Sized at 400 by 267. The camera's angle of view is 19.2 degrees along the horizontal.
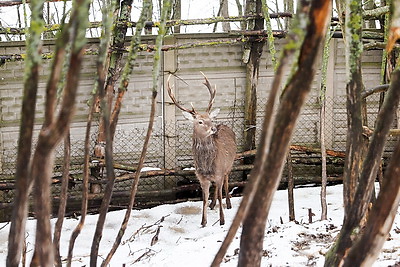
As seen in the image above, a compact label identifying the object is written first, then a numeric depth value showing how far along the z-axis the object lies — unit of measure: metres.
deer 15.21
